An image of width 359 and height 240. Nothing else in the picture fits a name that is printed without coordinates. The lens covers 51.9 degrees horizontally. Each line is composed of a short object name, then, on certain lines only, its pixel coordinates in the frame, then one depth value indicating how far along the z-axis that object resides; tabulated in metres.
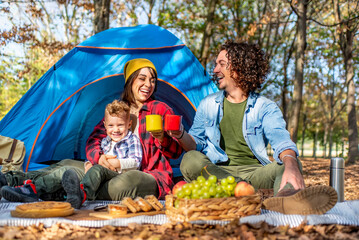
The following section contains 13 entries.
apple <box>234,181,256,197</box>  2.29
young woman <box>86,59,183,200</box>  3.06
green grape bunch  2.23
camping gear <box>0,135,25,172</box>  3.63
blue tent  4.00
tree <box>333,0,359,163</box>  9.18
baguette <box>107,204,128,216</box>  2.35
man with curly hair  2.91
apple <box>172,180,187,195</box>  2.43
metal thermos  3.09
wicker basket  2.16
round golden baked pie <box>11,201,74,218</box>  2.26
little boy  3.00
